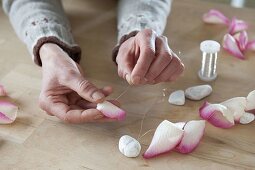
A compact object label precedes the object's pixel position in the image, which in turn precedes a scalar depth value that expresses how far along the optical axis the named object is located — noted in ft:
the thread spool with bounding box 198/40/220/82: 2.08
